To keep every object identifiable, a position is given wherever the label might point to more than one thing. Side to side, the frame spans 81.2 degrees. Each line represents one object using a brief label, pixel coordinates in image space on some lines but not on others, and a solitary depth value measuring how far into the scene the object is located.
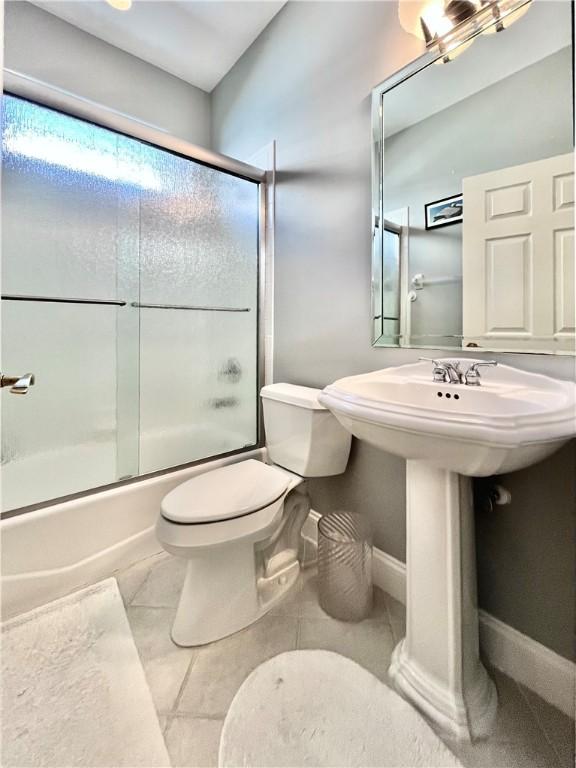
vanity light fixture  0.94
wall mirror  0.87
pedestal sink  0.69
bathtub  1.18
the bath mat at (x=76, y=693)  0.78
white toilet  1.03
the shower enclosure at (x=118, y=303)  1.44
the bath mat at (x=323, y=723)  0.76
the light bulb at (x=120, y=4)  1.59
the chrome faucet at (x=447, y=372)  0.94
